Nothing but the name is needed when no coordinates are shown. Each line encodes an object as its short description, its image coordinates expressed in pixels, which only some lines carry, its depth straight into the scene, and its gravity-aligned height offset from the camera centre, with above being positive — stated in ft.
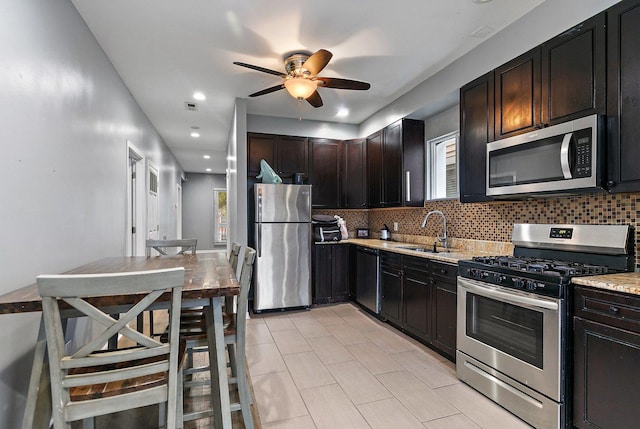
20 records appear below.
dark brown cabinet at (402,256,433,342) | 9.75 -2.62
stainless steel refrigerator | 13.39 -1.35
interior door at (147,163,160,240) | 15.92 +0.55
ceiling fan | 9.64 +3.96
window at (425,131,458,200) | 12.14 +1.85
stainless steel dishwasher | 12.69 -2.62
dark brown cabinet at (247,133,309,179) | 15.02 +2.85
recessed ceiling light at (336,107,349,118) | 14.80 +4.77
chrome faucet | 11.66 -0.65
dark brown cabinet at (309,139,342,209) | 15.90 +2.05
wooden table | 4.27 -1.44
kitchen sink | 12.21 -1.31
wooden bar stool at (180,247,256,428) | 5.87 -2.28
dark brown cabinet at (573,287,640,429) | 4.83 -2.31
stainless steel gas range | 5.78 -2.04
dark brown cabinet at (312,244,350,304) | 14.60 -2.67
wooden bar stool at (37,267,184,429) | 3.65 -1.72
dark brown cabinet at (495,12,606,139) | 6.23 +2.86
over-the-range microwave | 6.18 +1.16
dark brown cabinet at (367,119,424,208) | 12.80 +2.04
